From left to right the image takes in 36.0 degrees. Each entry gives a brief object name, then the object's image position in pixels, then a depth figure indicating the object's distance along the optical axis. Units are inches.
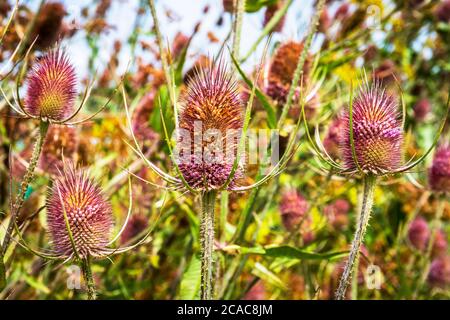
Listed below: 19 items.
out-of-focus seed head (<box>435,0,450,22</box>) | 36.5
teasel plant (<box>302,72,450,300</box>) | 14.2
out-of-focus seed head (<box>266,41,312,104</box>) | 20.6
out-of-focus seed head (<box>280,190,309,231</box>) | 22.5
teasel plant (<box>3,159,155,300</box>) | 14.1
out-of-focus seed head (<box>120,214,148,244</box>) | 23.1
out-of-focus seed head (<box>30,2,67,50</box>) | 23.2
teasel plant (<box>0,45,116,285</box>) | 14.7
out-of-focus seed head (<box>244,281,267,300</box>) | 23.0
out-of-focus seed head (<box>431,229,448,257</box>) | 30.2
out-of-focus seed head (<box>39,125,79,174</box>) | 20.7
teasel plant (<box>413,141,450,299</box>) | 21.9
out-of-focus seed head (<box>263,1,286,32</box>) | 22.7
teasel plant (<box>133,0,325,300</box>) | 13.8
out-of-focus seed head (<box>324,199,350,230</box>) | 26.4
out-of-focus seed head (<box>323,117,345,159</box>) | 20.6
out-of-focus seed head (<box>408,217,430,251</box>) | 27.8
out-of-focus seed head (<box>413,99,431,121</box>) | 38.1
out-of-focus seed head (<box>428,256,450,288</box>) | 26.8
